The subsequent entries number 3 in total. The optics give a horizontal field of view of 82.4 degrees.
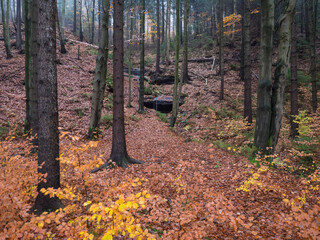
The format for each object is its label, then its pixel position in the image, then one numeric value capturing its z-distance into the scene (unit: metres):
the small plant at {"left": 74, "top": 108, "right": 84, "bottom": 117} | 12.77
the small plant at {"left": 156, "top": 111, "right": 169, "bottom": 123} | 16.11
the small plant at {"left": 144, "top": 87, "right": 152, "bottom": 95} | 20.19
